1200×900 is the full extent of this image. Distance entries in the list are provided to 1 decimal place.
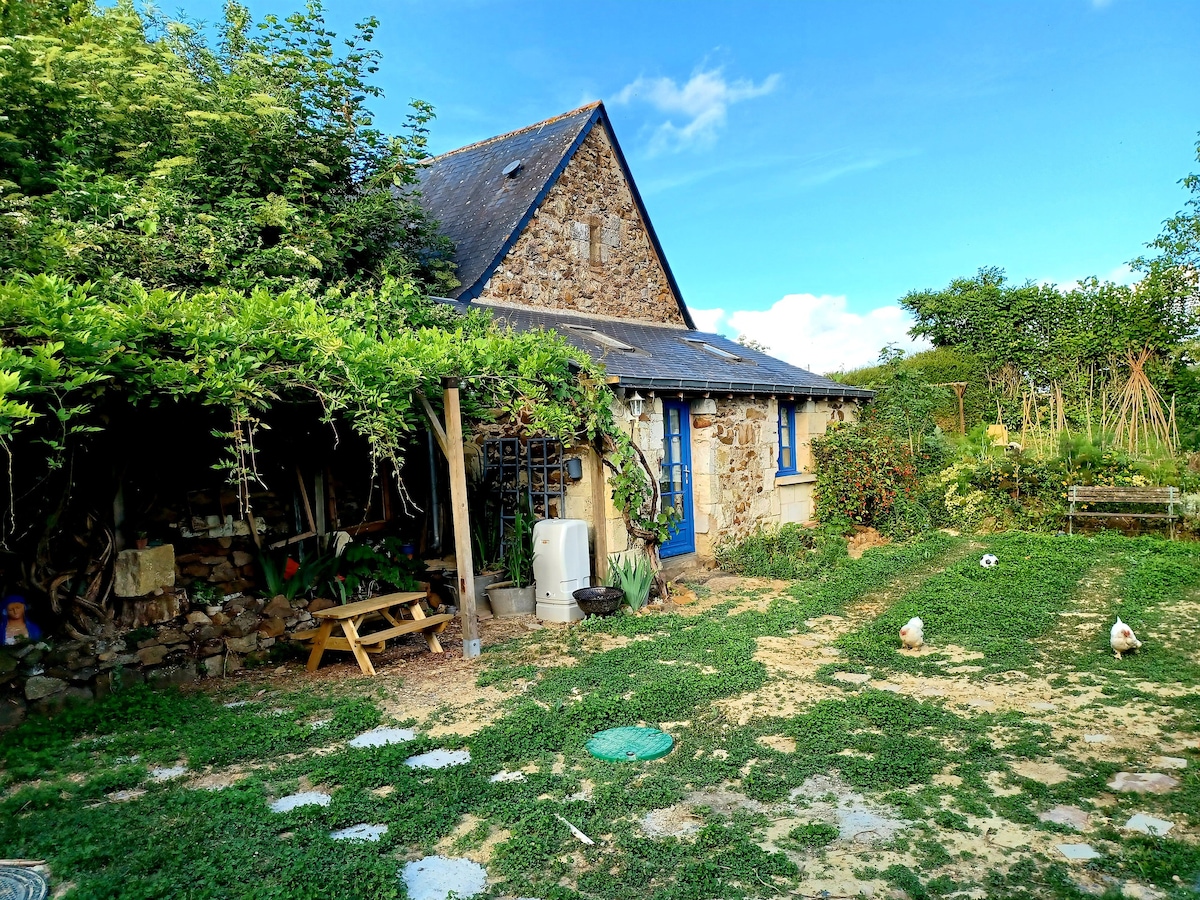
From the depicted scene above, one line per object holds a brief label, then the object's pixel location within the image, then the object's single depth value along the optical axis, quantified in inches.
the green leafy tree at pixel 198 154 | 247.9
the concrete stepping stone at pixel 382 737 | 159.5
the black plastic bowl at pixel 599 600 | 264.1
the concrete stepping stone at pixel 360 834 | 116.4
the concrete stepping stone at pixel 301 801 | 129.4
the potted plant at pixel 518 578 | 285.3
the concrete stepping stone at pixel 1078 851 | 104.7
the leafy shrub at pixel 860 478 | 410.9
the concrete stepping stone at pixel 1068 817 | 114.3
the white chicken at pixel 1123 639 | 197.3
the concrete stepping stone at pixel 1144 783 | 124.5
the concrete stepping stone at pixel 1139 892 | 94.9
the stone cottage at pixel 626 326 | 336.5
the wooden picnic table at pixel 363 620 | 213.5
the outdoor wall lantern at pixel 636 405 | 310.5
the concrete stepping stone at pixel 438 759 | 145.9
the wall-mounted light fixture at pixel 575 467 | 299.4
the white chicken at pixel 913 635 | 216.2
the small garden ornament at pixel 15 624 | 180.9
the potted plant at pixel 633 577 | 279.9
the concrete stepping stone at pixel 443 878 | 101.8
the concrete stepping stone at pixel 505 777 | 138.4
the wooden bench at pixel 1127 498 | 359.6
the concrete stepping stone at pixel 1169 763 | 132.9
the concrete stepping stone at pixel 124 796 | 134.8
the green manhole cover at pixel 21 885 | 102.8
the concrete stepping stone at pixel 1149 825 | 110.7
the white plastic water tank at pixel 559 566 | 271.1
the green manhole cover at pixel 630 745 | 147.6
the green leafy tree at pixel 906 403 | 483.3
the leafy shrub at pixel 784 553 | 343.9
